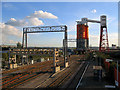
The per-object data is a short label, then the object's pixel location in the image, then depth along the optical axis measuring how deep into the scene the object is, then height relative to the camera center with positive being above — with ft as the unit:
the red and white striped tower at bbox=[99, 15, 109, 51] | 203.10 +24.68
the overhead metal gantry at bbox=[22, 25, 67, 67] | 101.55 +15.46
